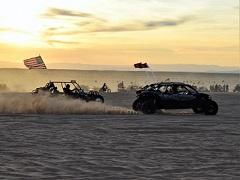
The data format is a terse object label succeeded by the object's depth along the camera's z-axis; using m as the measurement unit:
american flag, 36.67
